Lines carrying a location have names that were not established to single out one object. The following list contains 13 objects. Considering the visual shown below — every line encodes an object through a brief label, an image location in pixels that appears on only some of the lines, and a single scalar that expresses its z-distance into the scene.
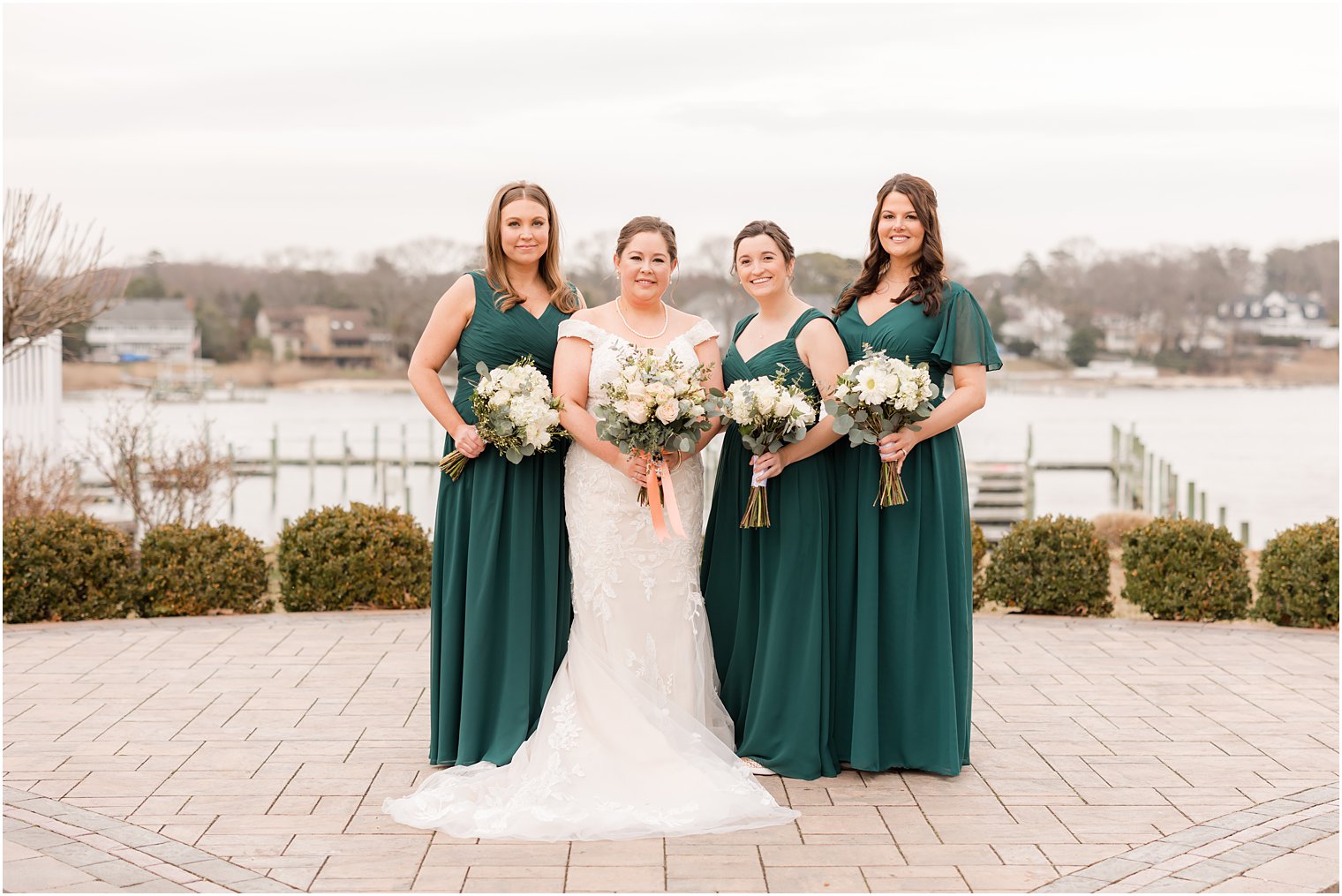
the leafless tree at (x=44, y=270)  11.91
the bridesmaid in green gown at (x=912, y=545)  5.39
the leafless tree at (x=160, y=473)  12.70
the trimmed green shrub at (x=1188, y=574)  9.08
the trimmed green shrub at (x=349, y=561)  9.21
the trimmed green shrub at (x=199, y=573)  9.05
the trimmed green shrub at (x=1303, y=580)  8.86
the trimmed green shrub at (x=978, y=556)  9.60
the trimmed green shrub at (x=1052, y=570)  9.25
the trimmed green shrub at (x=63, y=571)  8.79
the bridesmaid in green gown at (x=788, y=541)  5.36
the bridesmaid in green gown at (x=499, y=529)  5.51
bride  4.96
